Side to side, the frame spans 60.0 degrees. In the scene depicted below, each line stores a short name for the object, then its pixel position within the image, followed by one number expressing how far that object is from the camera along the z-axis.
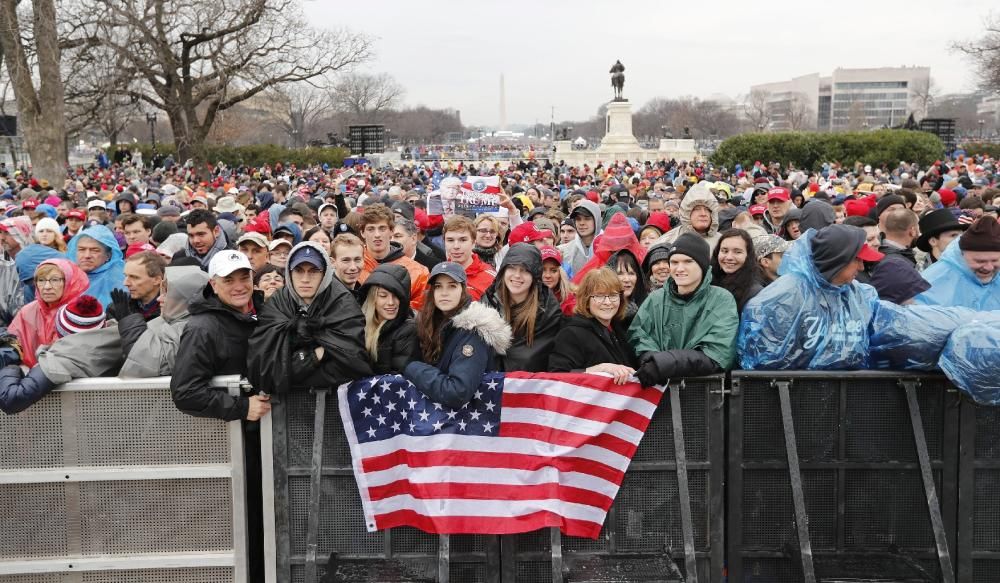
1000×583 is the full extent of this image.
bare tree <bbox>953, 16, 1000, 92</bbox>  42.06
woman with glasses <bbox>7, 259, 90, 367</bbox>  5.43
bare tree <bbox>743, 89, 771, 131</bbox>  112.44
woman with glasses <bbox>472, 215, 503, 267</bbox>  7.27
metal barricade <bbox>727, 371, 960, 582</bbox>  4.38
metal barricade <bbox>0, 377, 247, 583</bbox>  4.32
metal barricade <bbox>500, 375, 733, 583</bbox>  4.39
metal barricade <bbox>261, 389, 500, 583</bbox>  4.41
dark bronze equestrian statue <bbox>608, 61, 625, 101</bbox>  60.16
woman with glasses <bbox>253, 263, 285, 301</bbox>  6.38
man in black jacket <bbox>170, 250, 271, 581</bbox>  4.29
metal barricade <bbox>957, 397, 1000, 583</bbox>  4.33
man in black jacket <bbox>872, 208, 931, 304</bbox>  5.49
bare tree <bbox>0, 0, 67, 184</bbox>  18.23
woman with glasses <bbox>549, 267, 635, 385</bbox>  4.69
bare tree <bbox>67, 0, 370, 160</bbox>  25.83
